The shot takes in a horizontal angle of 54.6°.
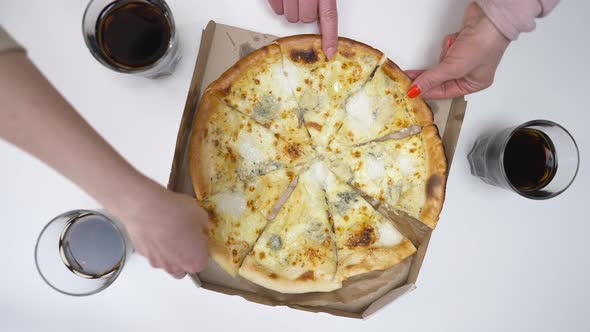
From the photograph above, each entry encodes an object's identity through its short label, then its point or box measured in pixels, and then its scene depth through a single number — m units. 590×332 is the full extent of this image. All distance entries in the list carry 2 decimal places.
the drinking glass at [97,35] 0.58
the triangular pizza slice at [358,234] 0.64
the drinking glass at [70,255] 0.59
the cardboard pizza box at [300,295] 0.62
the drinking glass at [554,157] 0.59
